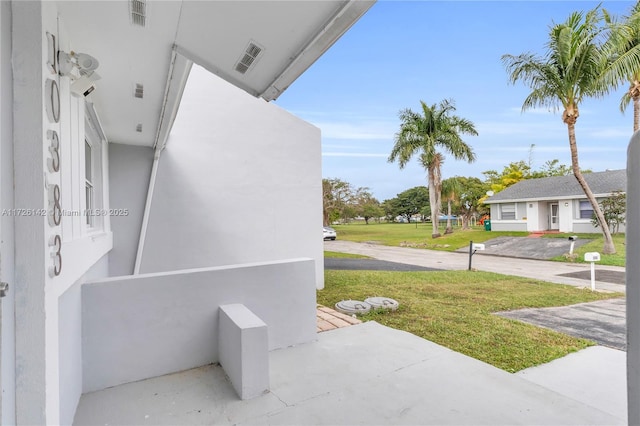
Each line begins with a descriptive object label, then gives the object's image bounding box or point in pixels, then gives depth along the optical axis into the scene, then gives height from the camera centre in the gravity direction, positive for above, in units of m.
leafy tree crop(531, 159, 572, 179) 30.25 +3.81
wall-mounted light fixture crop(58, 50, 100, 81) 1.96 +0.97
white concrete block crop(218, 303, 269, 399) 2.80 -1.22
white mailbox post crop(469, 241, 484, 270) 10.23 -1.13
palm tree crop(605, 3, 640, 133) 11.80 +5.96
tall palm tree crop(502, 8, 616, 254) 12.24 +5.49
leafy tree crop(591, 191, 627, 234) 16.21 +0.04
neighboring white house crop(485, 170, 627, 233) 18.98 +0.51
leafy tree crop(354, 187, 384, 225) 32.44 +1.05
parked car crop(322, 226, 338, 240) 25.04 -1.52
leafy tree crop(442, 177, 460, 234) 24.55 +1.75
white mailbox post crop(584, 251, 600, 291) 7.58 -1.10
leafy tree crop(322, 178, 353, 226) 29.89 +1.66
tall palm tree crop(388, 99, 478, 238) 20.08 +4.64
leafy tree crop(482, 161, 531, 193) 30.03 +3.33
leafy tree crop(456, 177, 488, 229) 30.41 +1.10
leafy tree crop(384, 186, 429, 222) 51.44 +1.51
